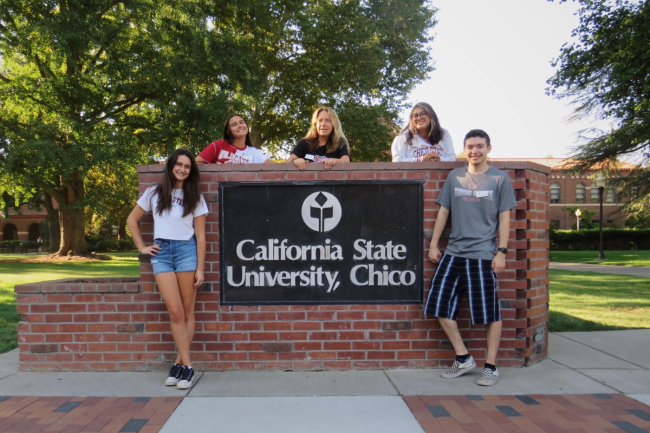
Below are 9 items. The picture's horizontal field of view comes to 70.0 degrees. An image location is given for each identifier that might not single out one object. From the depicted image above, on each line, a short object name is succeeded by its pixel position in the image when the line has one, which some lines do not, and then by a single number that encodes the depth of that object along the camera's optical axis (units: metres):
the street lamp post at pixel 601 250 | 24.03
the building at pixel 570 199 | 55.97
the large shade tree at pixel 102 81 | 17.06
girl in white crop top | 3.66
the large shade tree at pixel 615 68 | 12.82
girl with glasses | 4.32
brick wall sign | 4.04
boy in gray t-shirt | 3.71
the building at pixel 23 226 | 51.25
